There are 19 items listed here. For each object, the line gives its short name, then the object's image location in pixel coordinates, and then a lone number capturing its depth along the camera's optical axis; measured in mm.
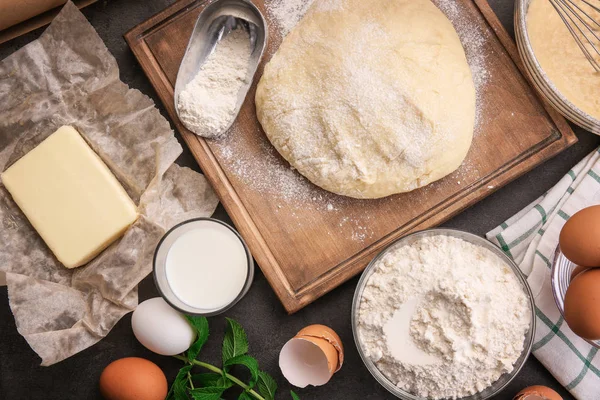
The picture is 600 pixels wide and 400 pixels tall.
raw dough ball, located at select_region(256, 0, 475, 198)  705
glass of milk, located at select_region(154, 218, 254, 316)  718
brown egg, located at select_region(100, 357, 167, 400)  717
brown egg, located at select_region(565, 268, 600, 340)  658
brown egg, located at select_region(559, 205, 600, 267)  657
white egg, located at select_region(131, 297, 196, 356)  719
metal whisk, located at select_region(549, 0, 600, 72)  722
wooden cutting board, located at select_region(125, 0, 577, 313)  738
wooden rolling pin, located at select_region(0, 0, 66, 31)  729
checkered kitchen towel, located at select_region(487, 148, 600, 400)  734
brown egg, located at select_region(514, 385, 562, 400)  701
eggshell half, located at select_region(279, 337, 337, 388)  707
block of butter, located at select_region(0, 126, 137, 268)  743
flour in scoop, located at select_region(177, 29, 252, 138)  732
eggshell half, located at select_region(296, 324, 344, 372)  703
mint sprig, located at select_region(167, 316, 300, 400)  721
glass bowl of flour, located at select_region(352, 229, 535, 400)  676
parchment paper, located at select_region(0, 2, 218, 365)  746
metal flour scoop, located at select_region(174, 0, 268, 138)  735
